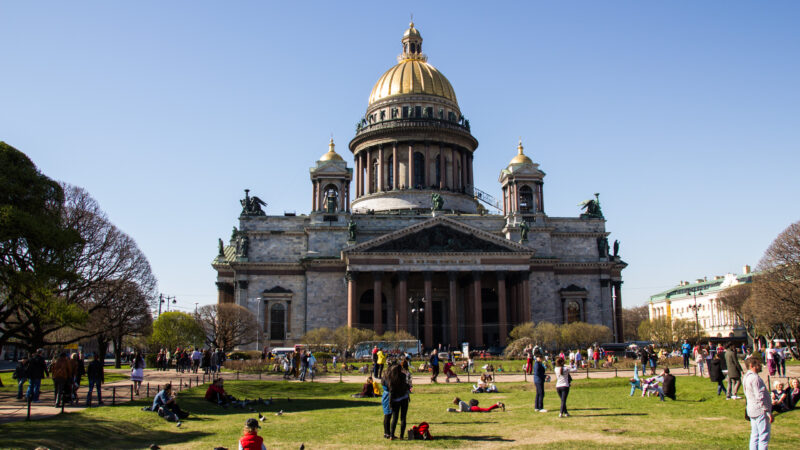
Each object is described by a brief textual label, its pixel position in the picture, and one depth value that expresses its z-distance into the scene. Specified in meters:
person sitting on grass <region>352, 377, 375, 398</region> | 28.36
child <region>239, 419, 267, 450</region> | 11.93
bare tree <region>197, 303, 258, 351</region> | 63.06
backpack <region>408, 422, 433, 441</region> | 16.92
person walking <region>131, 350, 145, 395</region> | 28.59
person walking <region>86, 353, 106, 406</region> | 26.15
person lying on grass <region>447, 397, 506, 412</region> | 22.25
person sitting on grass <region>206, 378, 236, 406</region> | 25.48
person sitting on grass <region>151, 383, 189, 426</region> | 21.67
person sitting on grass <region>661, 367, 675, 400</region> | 24.27
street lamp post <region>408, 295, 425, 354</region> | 67.44
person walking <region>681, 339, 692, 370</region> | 40.41
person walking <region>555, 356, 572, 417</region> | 19.89
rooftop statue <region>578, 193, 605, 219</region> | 76.62
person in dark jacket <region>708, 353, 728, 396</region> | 24.06
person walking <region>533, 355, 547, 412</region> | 20.67
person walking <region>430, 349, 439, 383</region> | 34.84
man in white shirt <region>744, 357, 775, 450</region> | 12.08
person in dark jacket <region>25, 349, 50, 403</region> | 24.36
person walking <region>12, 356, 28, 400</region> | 27.56
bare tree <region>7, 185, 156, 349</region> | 35.00
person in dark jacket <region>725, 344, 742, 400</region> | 22.17
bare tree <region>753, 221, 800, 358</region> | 52.81
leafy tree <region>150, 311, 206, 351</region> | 59.69
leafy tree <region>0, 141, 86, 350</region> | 31.06
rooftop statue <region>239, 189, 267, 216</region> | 73.62
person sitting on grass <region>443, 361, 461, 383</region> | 35.53
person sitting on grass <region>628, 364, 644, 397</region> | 26.33
